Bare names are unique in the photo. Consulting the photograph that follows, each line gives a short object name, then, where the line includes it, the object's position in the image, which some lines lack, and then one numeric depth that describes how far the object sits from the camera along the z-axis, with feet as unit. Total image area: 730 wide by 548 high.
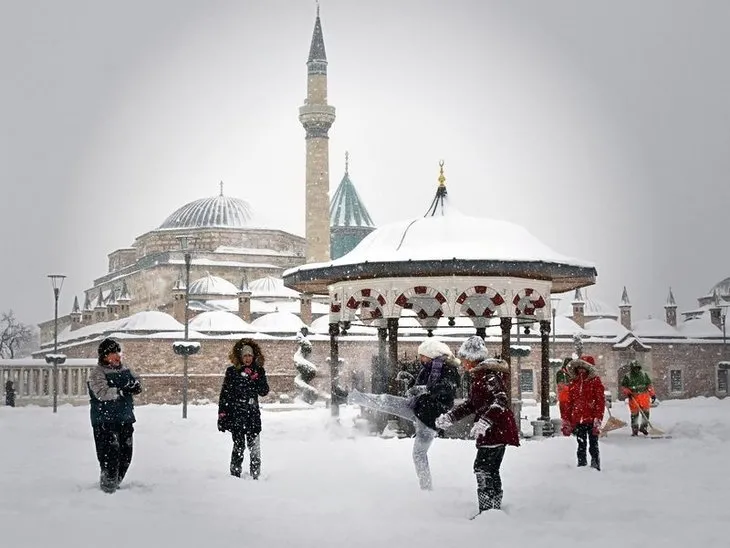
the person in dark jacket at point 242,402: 30.60
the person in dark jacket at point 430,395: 28.76
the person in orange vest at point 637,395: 52.70
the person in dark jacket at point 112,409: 27.94
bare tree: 236.43
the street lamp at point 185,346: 84.45
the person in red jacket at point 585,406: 35.01
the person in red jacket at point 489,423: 24.80
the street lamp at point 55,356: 93.09
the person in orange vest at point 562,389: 48.44
